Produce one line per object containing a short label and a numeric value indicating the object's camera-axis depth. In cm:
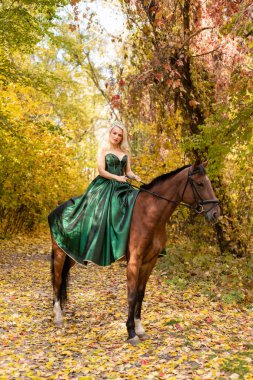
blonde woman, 548
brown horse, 514
